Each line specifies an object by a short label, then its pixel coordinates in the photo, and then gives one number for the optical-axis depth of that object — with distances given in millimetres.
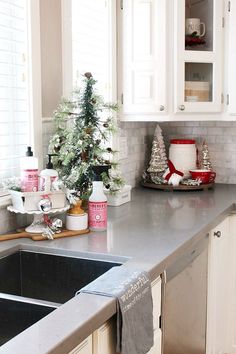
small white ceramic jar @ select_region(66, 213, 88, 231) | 2014
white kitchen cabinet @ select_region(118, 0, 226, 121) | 2809
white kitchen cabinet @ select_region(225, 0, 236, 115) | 2914
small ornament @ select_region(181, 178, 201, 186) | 3056
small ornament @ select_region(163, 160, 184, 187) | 3064
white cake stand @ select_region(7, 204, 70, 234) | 1908
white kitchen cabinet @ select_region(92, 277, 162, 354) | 1307
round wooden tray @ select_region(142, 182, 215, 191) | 3031
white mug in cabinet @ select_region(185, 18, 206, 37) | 2908
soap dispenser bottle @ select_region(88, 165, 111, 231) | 2041
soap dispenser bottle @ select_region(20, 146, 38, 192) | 1924
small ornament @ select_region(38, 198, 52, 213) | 1908
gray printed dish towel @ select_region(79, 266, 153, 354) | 1360
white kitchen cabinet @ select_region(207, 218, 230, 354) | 2455
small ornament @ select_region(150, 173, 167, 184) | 3125
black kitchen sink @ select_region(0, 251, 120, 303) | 1741
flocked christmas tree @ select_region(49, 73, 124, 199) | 2096
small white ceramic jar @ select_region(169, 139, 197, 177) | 3184
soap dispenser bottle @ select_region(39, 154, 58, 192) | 1955
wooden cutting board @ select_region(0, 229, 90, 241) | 1889
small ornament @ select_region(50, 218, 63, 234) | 1955
